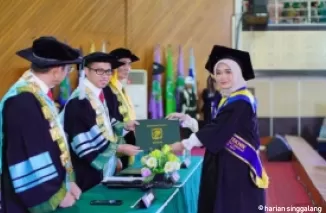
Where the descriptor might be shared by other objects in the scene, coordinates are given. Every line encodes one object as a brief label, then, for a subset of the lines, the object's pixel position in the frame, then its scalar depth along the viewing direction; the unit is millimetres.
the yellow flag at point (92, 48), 8188
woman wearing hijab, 2729
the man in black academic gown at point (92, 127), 3066
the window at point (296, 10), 8180
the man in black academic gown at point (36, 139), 2291
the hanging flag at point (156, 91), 8062
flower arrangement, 2873
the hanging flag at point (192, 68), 8031
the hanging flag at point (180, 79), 7968
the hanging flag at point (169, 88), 8016
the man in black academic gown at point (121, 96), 4270
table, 2418
